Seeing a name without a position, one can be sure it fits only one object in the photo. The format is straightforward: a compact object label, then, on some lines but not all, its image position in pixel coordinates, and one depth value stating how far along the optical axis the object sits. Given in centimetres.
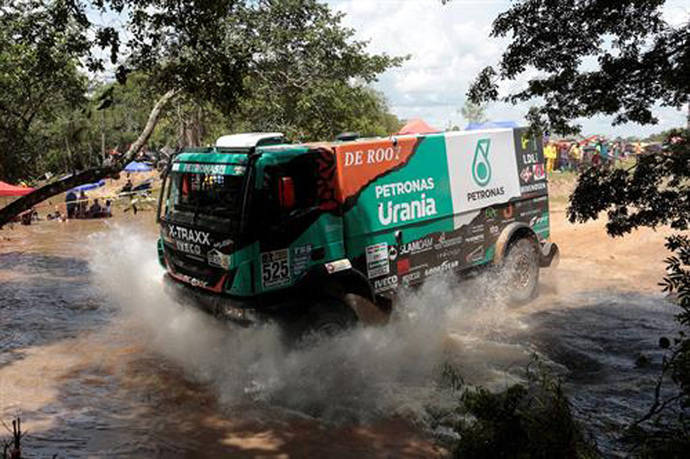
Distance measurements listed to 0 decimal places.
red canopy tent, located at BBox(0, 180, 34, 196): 2028
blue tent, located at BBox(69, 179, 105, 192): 3081
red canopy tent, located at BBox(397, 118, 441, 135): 2495
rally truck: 657
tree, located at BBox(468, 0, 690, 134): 522
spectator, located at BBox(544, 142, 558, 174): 2678
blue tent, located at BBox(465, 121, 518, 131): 1688
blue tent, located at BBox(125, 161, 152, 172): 3447
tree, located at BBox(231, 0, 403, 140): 1603
